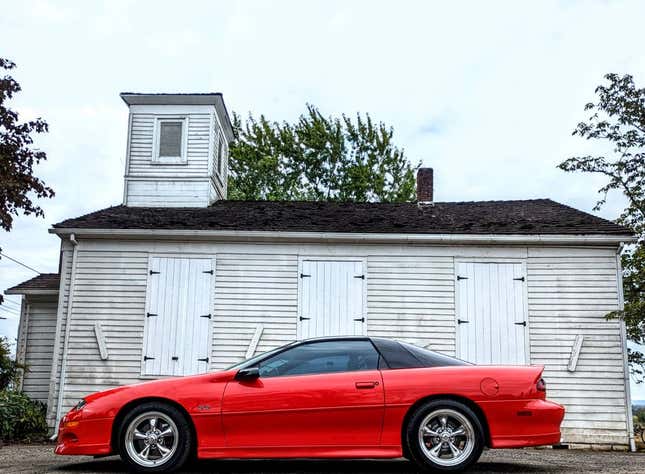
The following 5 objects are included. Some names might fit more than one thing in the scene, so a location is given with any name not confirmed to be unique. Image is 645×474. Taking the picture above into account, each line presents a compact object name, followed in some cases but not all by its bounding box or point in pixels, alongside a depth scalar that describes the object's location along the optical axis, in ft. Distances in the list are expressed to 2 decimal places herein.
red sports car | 20.45
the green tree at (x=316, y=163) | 107.24
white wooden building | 40.86
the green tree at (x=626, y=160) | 53.36
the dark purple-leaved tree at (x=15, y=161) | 42.57
